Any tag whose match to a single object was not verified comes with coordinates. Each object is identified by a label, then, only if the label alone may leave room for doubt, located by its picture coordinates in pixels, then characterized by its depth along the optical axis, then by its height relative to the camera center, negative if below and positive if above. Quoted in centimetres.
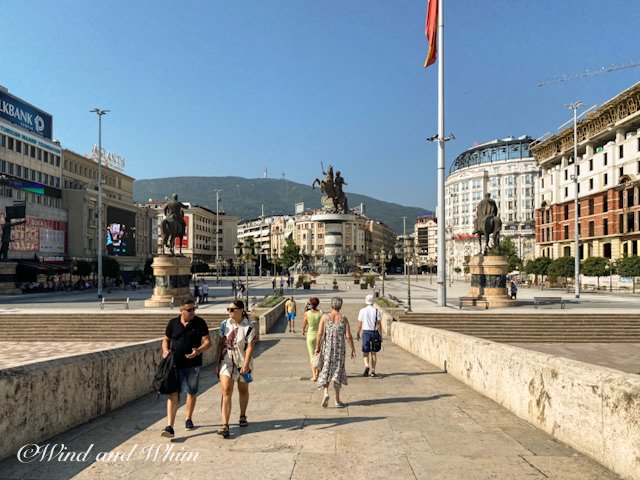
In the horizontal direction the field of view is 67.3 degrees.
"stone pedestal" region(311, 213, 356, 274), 6538 +192
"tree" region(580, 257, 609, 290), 5020 -108
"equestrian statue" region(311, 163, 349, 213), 6681 +909
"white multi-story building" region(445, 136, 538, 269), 11531 +1659
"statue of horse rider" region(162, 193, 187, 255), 3170 +223
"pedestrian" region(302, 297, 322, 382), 984 -143
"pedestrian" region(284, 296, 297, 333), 2142 -249
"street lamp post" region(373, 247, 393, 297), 3947 -4
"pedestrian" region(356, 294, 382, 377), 1030 -161
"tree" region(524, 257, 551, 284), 6078 -122
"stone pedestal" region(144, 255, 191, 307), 3069 -154
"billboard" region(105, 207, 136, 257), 7902 +398
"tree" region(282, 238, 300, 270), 11475 +12
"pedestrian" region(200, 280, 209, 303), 3560 -265
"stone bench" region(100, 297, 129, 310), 2844 -290
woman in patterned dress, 768 -152
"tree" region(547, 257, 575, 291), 5350 -126
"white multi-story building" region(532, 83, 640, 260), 5691 +1002
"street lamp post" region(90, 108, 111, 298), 4571 +1303
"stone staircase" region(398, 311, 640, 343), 2120 -320
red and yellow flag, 2902 +1407
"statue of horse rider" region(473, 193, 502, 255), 3106 +231
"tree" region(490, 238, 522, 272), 7656 +46
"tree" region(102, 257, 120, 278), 5778 -141
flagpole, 2819 +625
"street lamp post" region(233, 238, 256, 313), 3420 +50
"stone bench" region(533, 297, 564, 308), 2888 -275
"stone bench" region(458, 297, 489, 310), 2814 -265
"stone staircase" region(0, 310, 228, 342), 2238 -338
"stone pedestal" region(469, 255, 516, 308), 3001 -149
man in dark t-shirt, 626 -119
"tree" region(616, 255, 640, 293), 4482 -97
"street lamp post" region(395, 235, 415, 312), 3151 +70
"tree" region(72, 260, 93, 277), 5503 -137
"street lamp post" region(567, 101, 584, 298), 3982 +256
